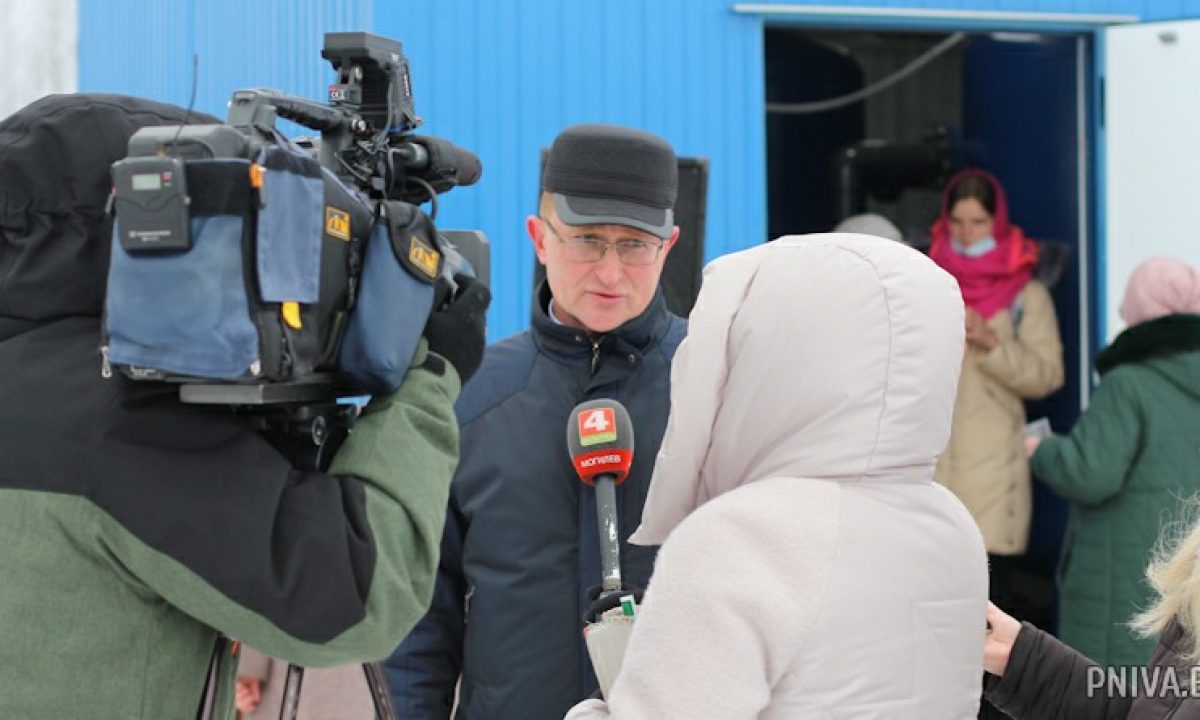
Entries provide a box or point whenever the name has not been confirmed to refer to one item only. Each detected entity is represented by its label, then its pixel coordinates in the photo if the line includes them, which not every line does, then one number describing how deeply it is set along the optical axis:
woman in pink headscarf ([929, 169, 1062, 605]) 6.12
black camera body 1.70
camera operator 1.80
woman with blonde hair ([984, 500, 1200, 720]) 2.09
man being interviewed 2.71
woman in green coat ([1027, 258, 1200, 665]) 5.09
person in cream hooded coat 1.71
